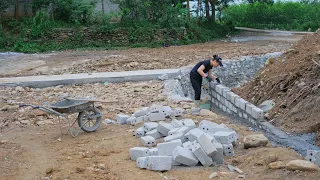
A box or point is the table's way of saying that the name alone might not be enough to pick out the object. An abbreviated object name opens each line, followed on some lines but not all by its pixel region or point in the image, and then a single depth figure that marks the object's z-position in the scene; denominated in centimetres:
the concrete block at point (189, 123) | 684
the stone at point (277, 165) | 547
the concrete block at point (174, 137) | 626
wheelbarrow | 706
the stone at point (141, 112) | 793
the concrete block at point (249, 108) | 920
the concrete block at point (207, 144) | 568
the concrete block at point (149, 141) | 645
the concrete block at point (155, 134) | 680
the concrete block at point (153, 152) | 589
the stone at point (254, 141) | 641
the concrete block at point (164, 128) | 677
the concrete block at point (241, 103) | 953
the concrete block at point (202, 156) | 570
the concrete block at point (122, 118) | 785
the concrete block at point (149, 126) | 699
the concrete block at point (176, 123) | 696
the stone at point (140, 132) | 695
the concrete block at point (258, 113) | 889
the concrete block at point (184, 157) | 566
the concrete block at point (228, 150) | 619
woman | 1077
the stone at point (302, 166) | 528
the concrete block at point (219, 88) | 1120
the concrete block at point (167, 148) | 587
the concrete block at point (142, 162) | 566
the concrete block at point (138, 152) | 587
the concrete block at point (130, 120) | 778
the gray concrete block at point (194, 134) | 608
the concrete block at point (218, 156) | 582
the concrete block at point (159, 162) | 558
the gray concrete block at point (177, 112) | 803
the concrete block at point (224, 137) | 625
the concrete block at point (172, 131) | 659
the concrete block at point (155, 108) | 777
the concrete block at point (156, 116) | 771
